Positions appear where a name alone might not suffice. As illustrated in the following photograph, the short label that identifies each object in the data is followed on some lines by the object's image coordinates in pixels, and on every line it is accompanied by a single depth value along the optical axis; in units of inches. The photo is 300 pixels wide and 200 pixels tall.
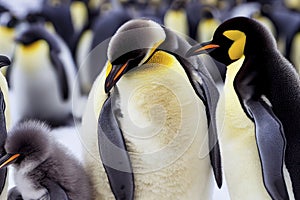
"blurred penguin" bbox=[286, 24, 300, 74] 479.9
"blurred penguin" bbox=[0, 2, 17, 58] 423.6
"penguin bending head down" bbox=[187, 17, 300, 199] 234.5
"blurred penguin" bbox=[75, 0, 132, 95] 372.0
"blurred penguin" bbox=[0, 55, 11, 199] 234.8
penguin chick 229.9
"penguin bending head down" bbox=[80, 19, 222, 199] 233.3
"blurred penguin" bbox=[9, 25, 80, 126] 361.8
